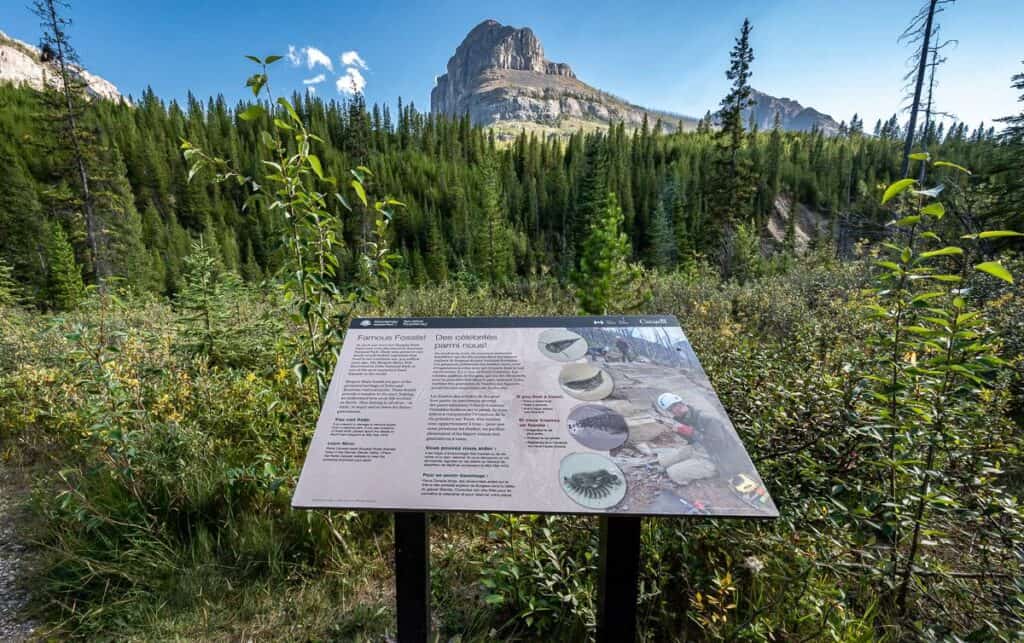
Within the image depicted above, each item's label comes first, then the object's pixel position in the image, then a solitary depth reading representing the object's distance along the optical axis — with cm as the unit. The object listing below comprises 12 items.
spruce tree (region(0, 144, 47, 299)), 3241
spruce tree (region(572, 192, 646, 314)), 1075
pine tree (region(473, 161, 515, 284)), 3644
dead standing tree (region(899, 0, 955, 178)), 1051
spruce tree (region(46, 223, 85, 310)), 3103
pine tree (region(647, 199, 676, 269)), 4034
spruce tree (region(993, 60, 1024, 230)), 1171
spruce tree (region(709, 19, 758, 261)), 2153
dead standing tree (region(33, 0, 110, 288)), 1708
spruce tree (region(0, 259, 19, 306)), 868
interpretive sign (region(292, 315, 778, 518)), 148
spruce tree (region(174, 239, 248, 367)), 445
